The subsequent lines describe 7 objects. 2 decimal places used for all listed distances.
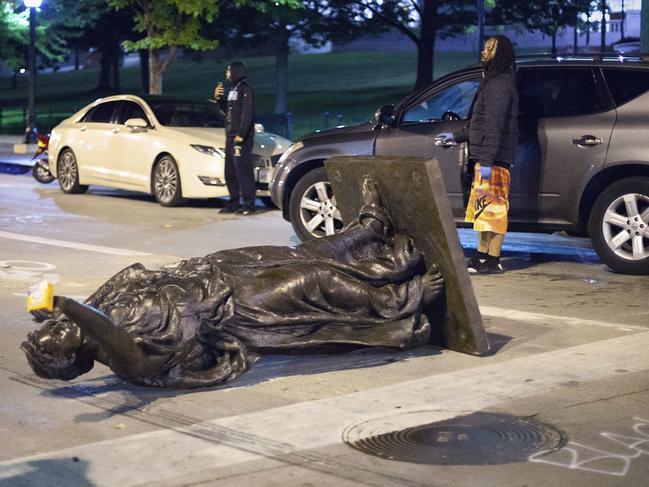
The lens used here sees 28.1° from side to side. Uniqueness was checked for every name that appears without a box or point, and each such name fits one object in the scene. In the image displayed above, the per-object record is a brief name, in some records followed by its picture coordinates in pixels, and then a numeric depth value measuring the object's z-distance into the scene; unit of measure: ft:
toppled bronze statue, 21.30
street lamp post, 97.09
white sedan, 55.67
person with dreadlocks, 35.09
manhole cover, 18.89
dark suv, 36.63
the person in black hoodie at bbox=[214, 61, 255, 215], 52.21
